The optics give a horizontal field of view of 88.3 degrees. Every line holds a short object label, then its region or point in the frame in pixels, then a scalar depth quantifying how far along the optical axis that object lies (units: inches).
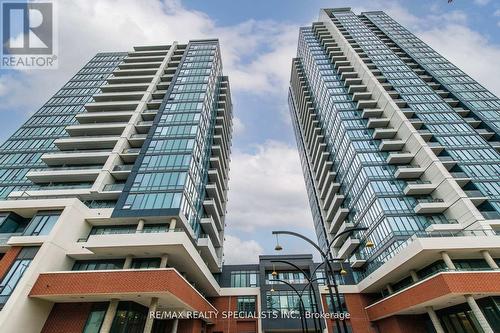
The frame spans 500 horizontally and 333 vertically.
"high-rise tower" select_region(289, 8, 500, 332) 973.2
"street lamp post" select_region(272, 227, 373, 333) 593.0
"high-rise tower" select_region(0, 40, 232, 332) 841.5
